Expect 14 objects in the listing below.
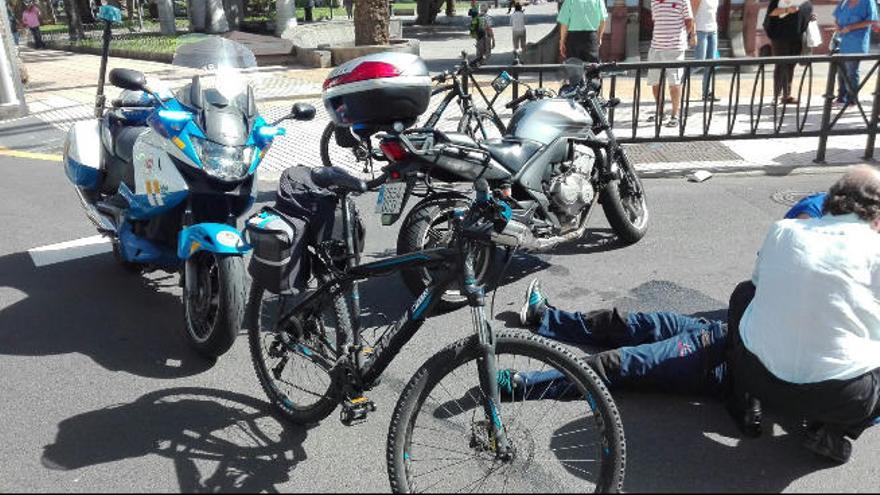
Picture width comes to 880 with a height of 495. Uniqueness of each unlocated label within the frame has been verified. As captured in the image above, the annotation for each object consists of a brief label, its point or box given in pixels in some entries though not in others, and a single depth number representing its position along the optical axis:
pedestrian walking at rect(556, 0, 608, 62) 10.70
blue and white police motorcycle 4.03
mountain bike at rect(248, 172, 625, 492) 2.66
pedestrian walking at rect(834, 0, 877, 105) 10.50
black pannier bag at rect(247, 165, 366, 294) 3.34
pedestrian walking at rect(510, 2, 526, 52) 19.19
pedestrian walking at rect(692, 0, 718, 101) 11.13
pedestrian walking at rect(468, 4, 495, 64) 18.19
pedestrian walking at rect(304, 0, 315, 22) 35.70
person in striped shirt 9.84
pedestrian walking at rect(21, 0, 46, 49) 28.28
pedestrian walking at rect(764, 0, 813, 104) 11.04
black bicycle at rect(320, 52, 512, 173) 6.60
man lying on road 3.00
